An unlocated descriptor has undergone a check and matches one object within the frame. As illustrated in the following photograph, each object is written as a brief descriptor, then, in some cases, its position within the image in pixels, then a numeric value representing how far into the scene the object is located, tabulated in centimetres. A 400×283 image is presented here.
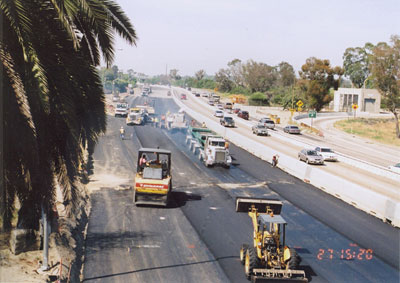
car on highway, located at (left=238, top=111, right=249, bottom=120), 8638
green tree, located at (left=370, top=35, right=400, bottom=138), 7350
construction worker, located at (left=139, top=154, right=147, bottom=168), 2495
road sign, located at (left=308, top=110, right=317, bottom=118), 7262
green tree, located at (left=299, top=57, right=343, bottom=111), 10538
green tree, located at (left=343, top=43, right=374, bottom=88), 15914
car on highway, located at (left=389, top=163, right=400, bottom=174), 4104
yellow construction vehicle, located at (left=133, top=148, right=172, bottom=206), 2355
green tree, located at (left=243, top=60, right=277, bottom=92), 17500
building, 11025
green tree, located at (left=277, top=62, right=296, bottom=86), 17738
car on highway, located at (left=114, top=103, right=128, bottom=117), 7362
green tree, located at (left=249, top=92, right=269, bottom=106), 13619
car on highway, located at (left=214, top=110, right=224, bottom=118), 8750
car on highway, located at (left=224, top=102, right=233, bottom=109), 10771
